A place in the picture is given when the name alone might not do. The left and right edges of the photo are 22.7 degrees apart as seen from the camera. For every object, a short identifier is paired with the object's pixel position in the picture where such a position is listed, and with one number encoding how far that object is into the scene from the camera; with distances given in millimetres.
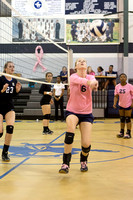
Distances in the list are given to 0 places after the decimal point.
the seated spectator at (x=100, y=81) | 15960
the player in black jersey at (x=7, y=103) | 5172
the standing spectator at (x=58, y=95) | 13328
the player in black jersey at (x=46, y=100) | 8769
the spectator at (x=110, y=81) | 16203
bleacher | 14906
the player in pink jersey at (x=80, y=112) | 4367
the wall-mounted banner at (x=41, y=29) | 19562
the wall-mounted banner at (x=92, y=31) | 19375
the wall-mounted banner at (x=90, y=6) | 19406
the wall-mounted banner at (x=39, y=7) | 19641
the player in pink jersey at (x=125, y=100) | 8320
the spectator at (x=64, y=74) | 15405
